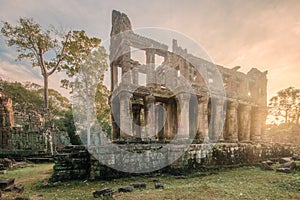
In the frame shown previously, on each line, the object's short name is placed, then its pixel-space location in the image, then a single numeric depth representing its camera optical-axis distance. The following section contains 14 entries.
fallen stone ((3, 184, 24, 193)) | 5.08
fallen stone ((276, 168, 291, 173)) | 7.82
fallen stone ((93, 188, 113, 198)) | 4.59
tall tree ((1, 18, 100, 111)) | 17.45
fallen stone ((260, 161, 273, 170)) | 8.77
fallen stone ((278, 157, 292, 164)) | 10.14
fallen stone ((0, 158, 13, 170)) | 10.02
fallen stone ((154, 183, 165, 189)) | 5.47
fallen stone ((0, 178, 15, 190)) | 5.13
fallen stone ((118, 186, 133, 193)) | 5.06
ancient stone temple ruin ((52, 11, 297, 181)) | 6.89
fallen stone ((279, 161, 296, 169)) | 8.40
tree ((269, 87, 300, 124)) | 31.65
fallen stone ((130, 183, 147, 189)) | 5.50
